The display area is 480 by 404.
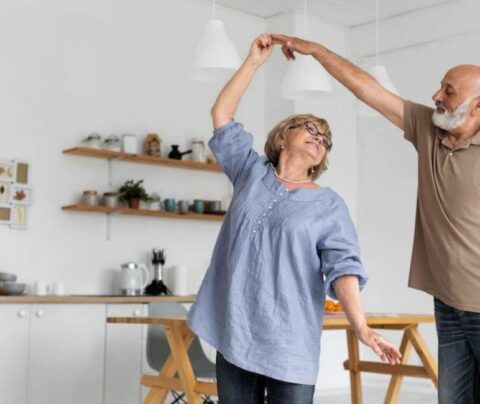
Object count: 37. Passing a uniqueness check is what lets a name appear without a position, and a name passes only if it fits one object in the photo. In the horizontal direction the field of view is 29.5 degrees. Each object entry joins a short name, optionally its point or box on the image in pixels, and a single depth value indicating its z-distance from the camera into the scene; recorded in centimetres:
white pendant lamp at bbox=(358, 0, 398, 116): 538
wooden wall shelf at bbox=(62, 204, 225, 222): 642
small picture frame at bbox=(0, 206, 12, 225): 617
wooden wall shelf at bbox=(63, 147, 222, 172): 646
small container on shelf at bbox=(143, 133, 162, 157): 691
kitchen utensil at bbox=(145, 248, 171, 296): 672
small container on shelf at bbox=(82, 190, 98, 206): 647
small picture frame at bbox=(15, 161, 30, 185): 628
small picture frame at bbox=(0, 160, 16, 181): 619
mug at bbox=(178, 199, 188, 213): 707
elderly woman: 247
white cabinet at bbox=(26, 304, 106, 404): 566
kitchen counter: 557
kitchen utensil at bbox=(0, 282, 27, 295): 580
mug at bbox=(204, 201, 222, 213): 732
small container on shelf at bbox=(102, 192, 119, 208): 656
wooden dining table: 436
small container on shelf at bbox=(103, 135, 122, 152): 665
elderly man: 282
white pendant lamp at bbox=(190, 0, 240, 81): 461
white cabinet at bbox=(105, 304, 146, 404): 599
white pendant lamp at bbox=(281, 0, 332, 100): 509
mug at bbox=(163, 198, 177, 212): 699
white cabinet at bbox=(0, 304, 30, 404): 551
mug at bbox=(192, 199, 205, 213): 717
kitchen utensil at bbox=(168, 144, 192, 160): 706
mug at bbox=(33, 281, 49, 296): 610
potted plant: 671
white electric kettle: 652
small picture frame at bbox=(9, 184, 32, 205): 623
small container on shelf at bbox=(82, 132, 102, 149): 654
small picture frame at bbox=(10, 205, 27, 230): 623
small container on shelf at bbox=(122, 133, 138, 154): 677
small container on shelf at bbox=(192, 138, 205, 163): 724
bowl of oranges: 475
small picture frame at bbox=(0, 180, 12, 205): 617
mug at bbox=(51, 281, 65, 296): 618
